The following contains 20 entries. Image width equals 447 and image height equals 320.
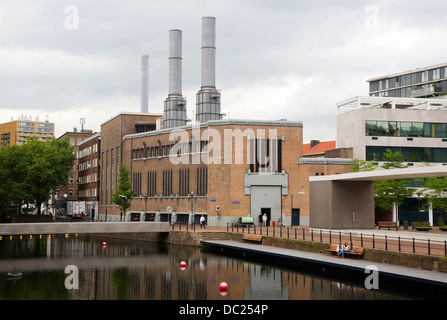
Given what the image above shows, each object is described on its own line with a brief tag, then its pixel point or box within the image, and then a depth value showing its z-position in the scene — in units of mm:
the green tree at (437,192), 66438
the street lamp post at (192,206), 69631
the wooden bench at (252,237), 50569
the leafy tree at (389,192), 65375
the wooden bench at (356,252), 37469
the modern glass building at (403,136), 75875
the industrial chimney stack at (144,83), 105731
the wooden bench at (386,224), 58281
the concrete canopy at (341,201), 53594
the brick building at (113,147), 87062
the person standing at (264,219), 65625
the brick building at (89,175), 102938
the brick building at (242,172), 67625
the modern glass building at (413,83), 124688
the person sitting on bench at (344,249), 38469
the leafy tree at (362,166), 70188
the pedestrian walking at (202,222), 63406
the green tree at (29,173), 87312
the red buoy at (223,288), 32297
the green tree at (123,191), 76750
